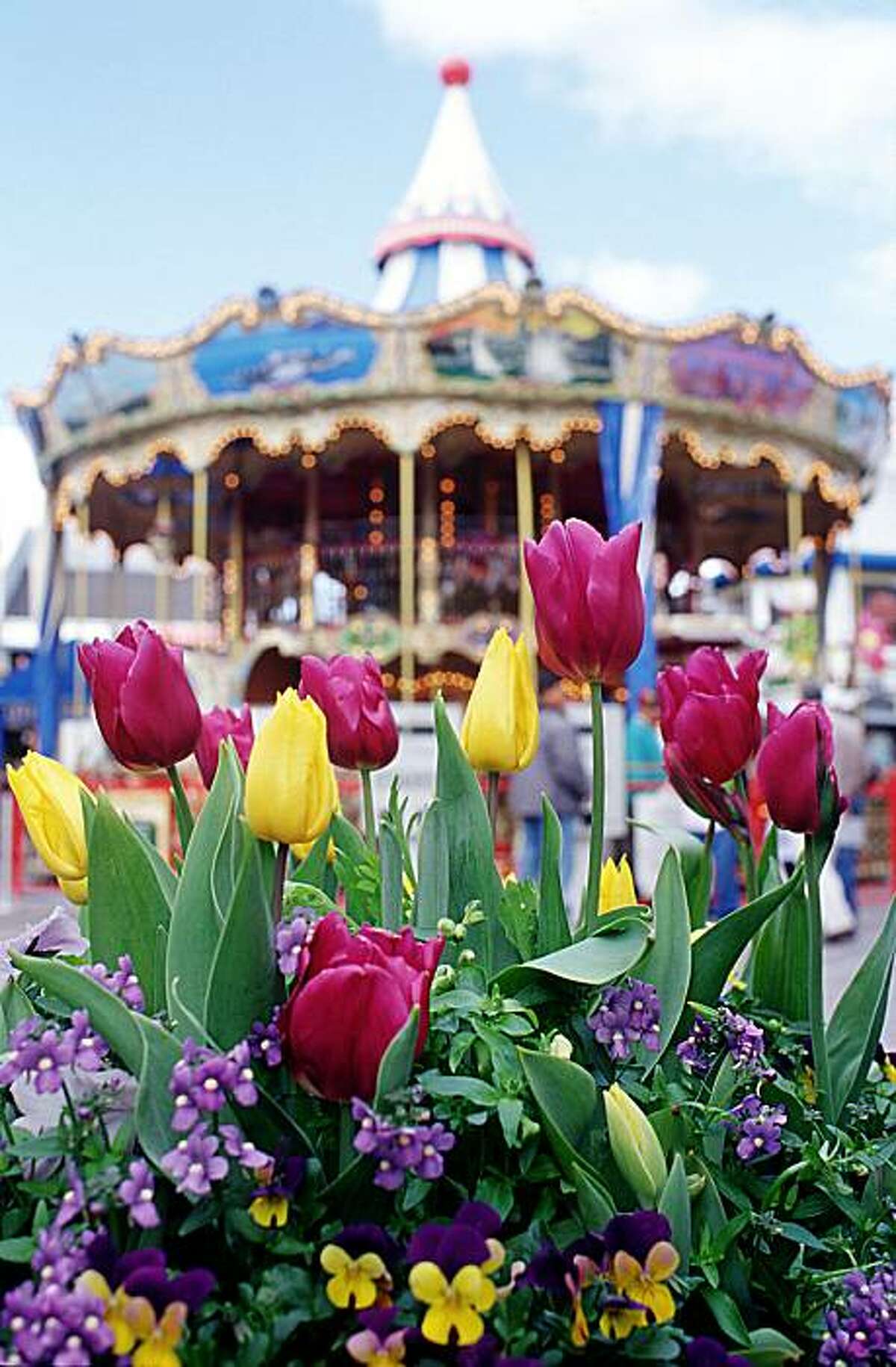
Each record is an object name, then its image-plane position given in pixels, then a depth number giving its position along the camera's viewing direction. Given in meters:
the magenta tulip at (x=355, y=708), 1.43
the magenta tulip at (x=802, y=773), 1.23
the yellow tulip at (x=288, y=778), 1.06
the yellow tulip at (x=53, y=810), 1.37
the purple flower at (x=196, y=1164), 0.91
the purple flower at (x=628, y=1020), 1.15
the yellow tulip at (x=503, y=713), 1.32
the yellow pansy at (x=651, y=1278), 0.94
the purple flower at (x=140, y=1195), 0.89
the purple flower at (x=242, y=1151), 0.91
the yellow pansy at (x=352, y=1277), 0.91
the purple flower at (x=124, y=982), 1.12
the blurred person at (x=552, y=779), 7.34
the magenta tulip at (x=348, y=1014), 0.95
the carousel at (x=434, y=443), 13.58
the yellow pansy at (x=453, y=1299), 0.88
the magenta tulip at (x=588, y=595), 1.22
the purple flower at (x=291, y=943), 1.06
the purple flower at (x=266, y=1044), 1.02
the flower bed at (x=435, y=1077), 0.93
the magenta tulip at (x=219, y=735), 1.53
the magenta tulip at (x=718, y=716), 1.42
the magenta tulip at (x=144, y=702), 1.23
